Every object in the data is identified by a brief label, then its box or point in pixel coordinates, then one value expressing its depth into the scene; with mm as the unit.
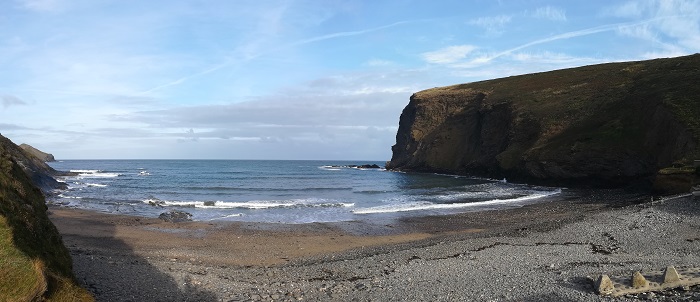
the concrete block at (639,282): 9391
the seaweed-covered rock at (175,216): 27030
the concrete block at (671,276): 9359
